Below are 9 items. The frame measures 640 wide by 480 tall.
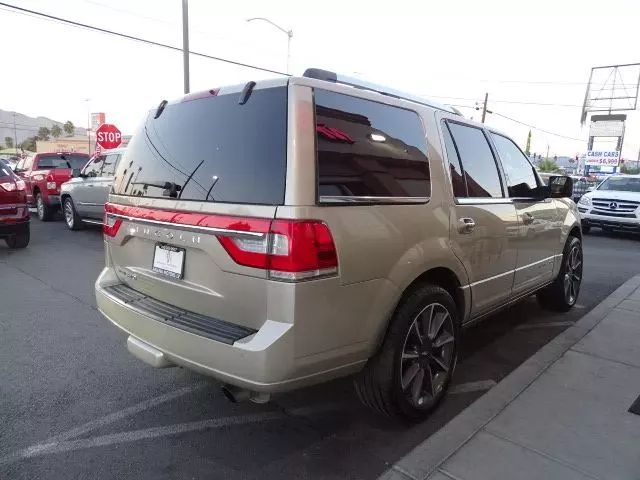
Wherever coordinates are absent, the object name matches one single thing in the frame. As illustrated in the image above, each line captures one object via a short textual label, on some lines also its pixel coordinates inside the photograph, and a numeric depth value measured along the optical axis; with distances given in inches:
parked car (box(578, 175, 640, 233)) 463.2
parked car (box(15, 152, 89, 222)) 506.6
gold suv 89.3
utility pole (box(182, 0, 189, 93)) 627.8
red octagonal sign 677.3
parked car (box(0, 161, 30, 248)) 321.4
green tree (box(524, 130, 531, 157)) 2822.3
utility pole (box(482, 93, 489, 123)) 1640.0
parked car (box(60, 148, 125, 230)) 398.6
